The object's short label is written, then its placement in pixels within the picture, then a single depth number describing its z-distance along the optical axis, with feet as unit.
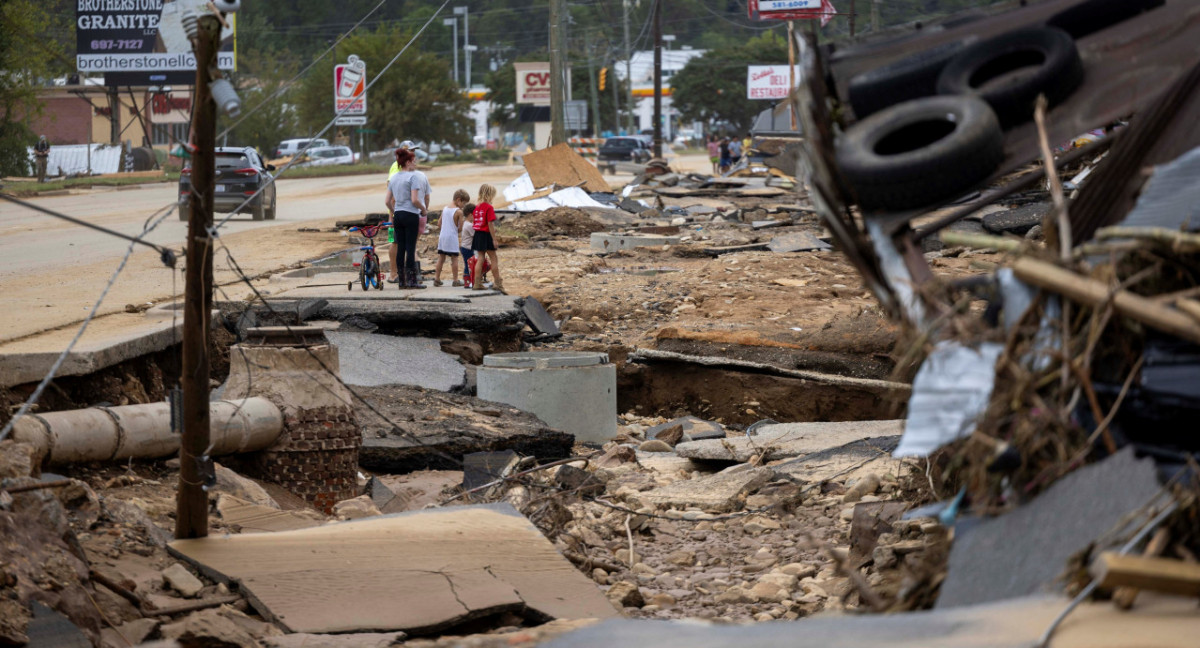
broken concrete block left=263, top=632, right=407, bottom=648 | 16.89
